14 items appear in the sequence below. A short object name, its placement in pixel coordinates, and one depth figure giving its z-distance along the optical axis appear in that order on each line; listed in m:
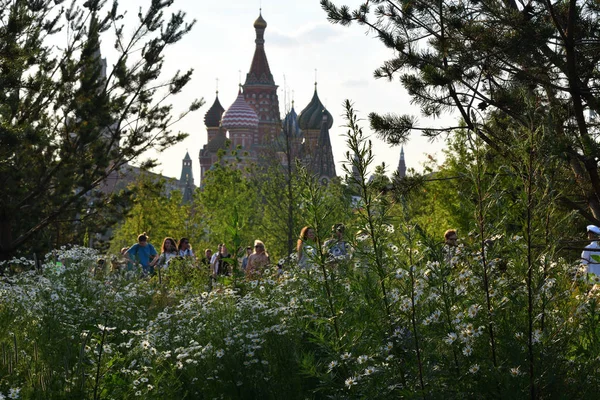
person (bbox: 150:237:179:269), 14.55
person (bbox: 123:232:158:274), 14.97
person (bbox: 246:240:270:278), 13.24
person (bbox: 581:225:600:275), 9.28
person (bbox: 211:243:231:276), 13.50
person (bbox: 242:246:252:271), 17.22
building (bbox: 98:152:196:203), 38.22
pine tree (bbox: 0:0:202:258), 13.96
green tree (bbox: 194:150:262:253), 34.09
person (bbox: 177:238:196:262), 15.30
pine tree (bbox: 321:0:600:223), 7.78
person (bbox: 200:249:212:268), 18.84
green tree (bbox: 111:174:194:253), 35.66
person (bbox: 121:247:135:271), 13.80
